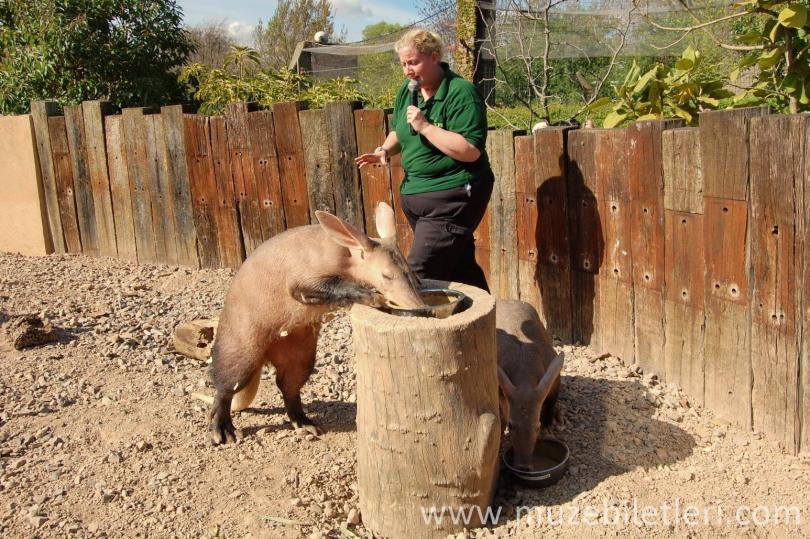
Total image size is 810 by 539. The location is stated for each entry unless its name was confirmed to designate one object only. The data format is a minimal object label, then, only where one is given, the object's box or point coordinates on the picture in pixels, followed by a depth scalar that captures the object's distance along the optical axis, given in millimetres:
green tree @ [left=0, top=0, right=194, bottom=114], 9547
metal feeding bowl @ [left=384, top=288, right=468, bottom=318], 3631
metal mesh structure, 9391
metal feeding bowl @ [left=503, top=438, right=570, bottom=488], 4004
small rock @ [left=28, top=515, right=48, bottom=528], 3707
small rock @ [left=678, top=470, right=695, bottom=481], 4023
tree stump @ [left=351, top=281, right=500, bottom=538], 3457
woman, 4777
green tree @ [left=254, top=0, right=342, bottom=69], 24969
